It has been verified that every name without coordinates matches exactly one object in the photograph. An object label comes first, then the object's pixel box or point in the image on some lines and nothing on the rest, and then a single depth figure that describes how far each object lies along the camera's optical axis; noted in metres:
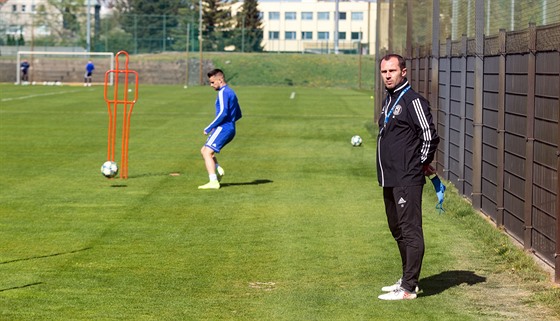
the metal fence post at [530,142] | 12.37
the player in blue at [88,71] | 76.94
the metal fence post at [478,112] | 16.34
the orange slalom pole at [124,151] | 20.77
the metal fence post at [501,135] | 14.36
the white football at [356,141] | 28.66
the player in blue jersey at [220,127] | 19.17
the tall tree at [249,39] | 105.62
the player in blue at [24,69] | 79.44
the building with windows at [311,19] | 149.75
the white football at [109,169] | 20.11
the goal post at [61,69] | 86.56
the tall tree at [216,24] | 103.50
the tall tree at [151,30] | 102.38
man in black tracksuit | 10.08
